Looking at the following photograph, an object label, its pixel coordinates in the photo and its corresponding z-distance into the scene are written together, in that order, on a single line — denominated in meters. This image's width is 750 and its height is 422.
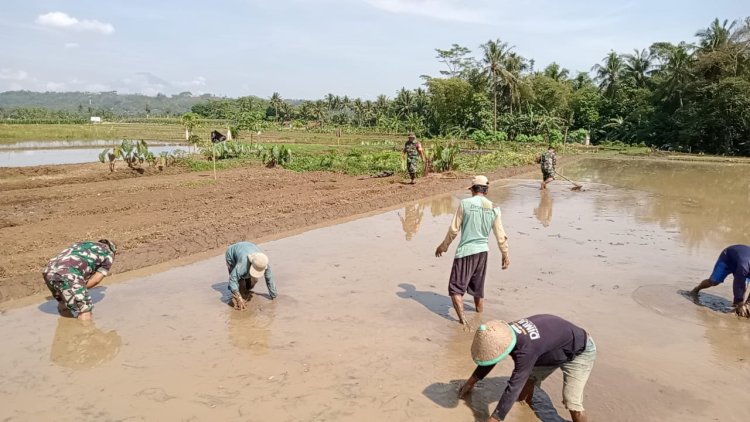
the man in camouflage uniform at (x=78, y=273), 5.07
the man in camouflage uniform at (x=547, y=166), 15.73
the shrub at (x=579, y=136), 39.88
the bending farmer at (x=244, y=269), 5.21
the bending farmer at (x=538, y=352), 3.03
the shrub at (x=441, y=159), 18.41
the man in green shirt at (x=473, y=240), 4.93
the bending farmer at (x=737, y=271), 5.30
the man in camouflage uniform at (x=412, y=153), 14.16
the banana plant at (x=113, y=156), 17.11
